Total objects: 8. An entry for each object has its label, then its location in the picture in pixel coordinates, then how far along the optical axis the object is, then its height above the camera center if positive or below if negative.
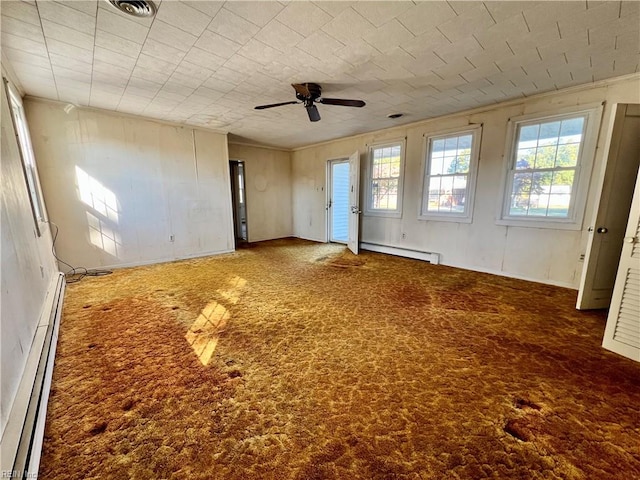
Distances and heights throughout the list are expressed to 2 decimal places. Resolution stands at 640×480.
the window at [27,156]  2.71 +0.42
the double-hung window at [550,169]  3.14 +0.30
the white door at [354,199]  5.29 -0.15
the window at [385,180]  5.05 +0.24
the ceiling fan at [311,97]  2.89 +1.10
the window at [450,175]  4.09 +0.27
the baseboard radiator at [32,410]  1.10 -1.11
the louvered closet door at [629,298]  1.96 -0.81
